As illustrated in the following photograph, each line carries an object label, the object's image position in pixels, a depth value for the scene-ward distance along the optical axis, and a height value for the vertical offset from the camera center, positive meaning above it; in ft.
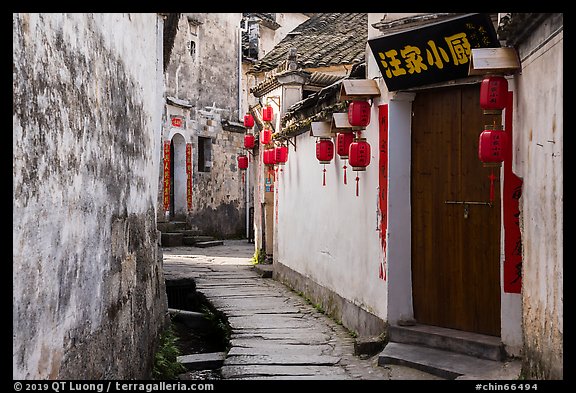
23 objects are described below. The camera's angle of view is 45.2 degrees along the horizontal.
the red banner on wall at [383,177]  25.41 +0.03
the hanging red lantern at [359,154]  26.89 +0.93
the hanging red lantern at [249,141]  58.85 +3.31
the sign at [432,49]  20.70 +4.13
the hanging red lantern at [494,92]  18.99 +2.30
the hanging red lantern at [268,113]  48.29 +4.65
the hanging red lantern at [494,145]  19.20 +0.86
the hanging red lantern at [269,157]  46.28 +1.55
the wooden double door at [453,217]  22.45 -1.37
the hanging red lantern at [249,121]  58.65 +4.99
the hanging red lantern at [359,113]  26.48 +2.49
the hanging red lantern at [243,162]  71.63 +1.85
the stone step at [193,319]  35.14 -7.11
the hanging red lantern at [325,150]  32.83 +1.36
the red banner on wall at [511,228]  20.01 -1.53
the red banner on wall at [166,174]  72.74 +0.70
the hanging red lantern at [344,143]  29.27 +1.51
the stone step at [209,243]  71.30 -6.61
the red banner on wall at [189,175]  76.64 +0.64
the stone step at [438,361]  20.11 -5.73
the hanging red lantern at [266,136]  48.95 +3.10
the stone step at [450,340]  20.98 -5.31
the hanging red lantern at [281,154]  44.91 +1.65
